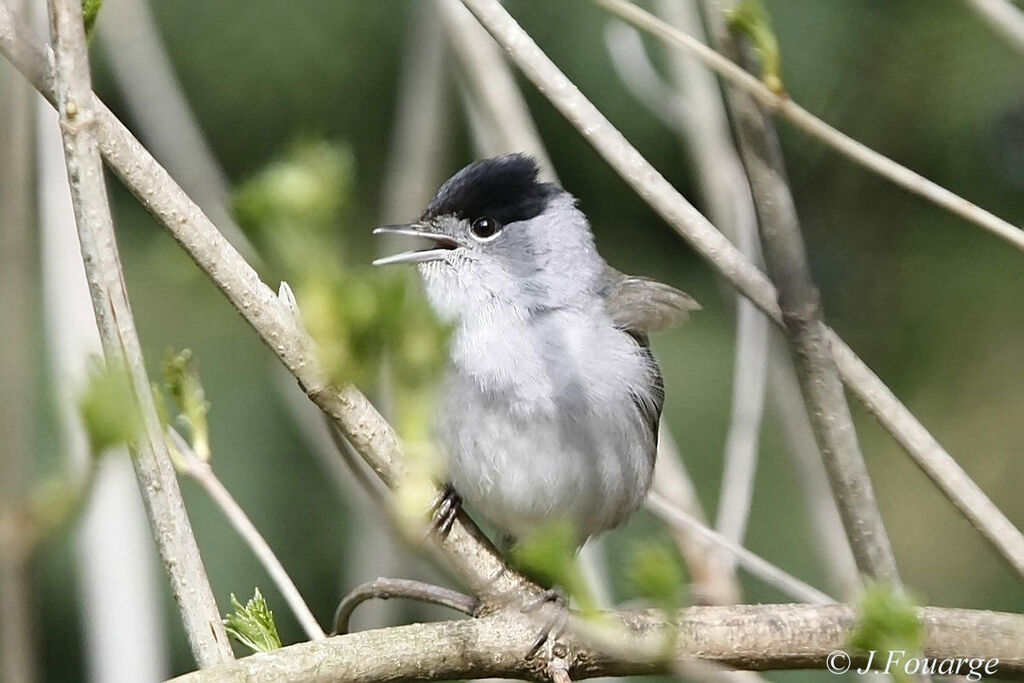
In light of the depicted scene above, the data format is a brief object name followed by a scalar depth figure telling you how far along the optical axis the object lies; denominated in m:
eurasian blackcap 2.96
